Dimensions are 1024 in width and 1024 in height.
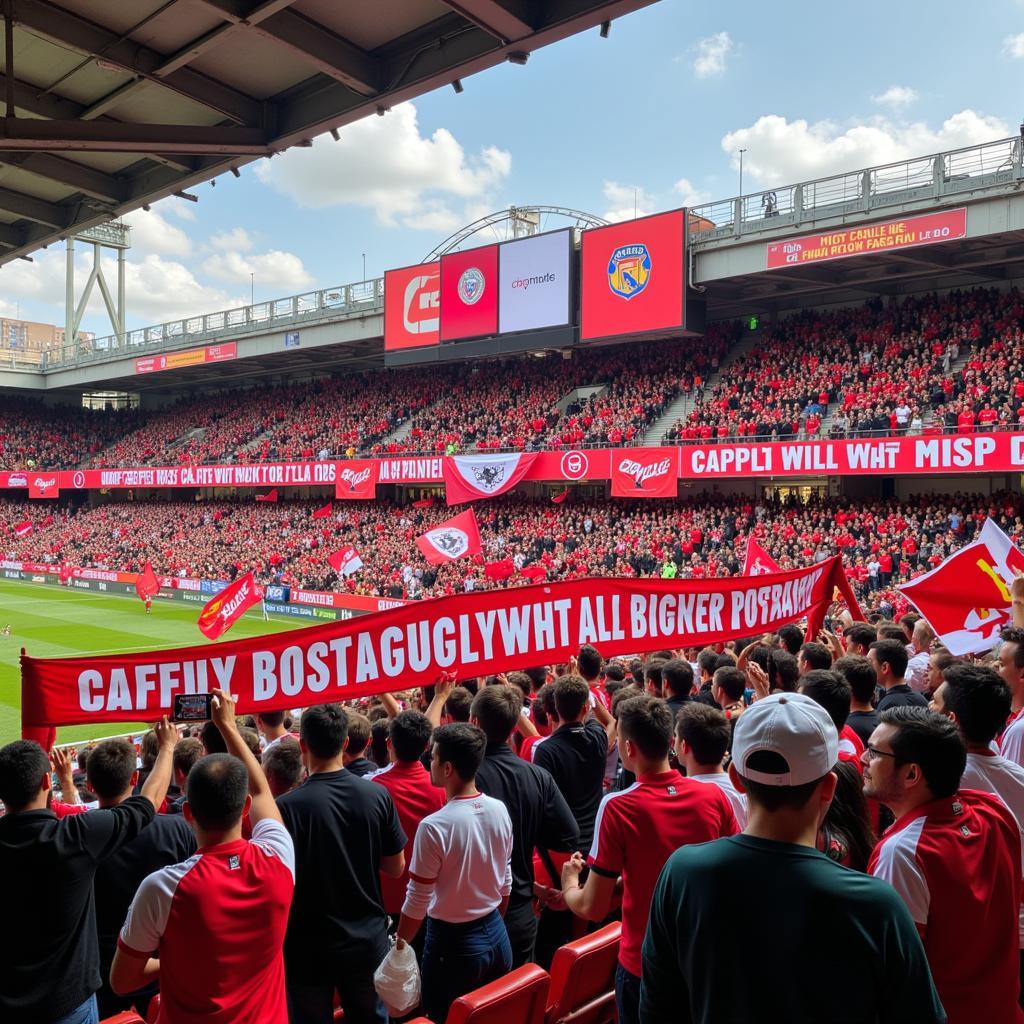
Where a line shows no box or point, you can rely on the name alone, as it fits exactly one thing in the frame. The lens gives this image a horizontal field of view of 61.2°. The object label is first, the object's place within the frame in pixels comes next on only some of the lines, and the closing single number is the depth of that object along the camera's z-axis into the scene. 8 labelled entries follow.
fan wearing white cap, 1.81
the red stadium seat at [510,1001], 3.02
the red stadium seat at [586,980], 3.48
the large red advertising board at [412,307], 35.09
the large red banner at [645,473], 27.09
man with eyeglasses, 2.59
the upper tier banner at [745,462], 21.25
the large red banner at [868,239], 22.83
